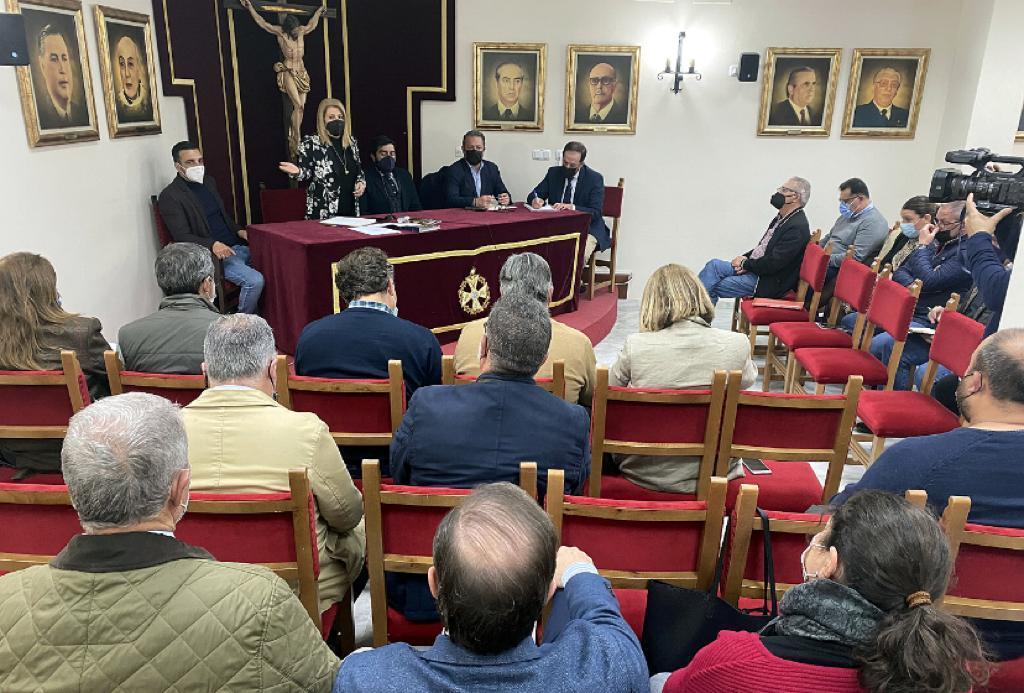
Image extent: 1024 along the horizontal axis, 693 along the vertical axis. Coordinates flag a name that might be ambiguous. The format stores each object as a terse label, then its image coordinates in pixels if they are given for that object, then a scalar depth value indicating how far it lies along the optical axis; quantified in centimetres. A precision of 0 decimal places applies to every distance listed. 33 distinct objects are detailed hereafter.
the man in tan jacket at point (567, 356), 267
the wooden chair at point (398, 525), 159
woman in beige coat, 256
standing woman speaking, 571
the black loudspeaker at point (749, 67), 640
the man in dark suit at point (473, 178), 629
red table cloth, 431
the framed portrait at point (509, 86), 661
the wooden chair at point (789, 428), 230
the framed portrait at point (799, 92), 643
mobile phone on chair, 275
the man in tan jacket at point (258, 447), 176
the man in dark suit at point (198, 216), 493
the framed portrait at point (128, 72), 448
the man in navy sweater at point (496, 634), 99
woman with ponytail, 100
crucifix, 596
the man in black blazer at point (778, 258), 523
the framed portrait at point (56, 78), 374
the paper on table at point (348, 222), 479
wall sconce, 644
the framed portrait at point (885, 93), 637
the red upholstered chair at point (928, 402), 318
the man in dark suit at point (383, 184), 601
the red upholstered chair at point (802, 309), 481
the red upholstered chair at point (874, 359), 367
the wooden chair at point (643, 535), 159
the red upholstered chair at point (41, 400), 229
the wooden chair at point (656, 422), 229
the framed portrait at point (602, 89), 657
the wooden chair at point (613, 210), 659
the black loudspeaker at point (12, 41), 320
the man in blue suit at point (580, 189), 634
